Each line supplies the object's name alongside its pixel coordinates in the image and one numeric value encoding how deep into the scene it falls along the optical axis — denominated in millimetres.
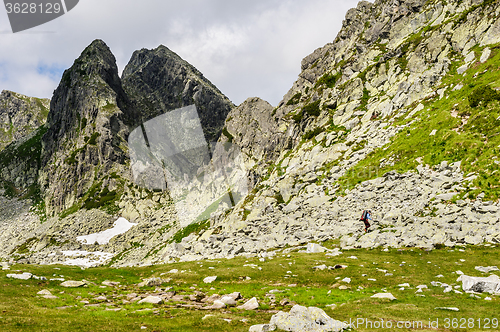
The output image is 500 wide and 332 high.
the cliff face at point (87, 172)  181625
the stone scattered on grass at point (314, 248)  43188
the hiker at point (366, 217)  42772
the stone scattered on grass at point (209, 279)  31284
